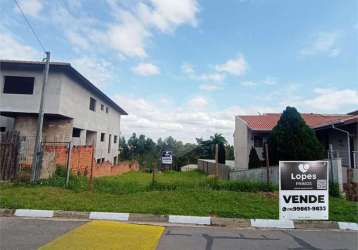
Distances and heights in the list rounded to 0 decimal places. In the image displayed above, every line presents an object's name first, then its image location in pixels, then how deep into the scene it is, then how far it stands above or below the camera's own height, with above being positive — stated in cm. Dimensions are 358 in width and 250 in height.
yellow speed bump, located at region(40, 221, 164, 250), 485 -133
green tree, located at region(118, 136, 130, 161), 4810 +271
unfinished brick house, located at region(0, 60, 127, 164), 1823 +415
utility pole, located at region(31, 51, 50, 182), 1084 +65
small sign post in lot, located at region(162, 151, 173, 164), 2192 +80
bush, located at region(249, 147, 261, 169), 1972 +74
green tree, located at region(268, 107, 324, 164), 1335 +150
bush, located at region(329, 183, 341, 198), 1016 -57
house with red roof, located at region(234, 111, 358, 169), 1569 +262
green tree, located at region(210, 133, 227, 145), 4617 +488
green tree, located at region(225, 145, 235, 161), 5012 +311
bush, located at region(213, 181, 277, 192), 1020 -57
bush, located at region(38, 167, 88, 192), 1034 -68
